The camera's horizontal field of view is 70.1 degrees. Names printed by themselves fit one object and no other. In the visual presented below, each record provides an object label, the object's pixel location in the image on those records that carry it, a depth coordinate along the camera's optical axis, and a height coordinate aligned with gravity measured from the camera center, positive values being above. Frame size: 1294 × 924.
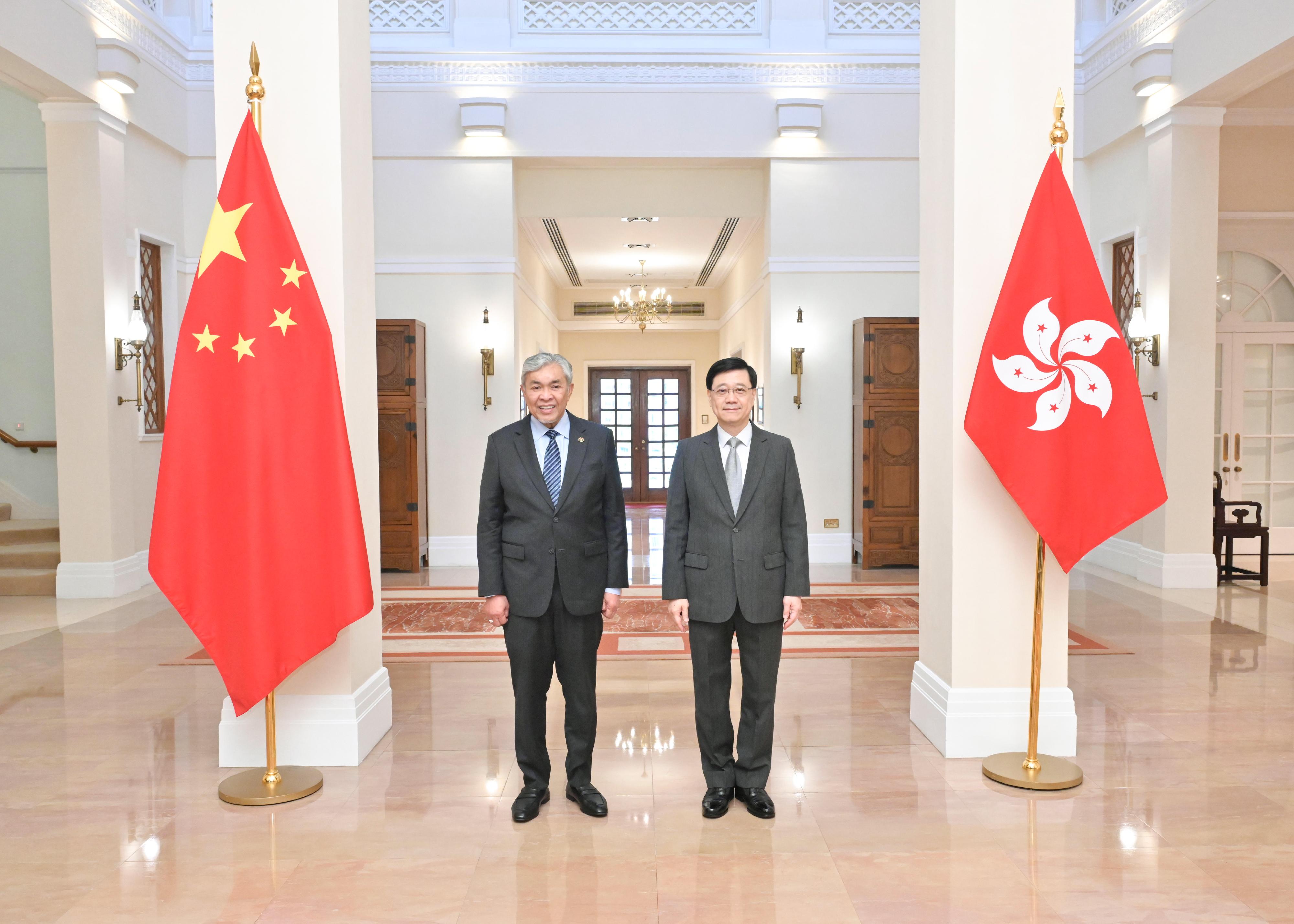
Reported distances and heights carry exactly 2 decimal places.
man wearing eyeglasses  3.41 -0.53
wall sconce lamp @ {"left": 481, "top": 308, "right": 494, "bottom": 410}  9.52 +0.61
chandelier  15.23 +1.98
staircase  7.96 -1.20
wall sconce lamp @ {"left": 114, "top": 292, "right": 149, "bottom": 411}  8.02 +0.68
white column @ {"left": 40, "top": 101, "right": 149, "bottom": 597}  7.74 +0.76
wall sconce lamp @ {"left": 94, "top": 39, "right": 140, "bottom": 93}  7.63 +3.00
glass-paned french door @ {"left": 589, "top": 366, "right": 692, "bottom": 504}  18.14 +0.22
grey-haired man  3.41 -0.50
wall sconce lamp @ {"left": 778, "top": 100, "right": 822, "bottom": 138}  9.42 +3.13
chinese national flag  3.59 -0.10
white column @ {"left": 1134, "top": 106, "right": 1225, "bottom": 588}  7.87 +0.78
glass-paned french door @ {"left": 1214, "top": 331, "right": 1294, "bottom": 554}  9.44 -0.04
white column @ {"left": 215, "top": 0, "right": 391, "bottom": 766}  3.95 +1.08
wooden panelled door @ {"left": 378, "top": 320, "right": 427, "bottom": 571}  9.23 -0.24
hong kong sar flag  3.71 +0.13
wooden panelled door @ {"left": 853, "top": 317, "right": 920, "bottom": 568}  9.44 -0.19
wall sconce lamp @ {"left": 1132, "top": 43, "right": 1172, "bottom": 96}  7.73 +2.98
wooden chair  8.00 -0.99
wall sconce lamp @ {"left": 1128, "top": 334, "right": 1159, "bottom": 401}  8.12 +0.64
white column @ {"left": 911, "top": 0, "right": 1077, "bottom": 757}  4.04 +0.40
